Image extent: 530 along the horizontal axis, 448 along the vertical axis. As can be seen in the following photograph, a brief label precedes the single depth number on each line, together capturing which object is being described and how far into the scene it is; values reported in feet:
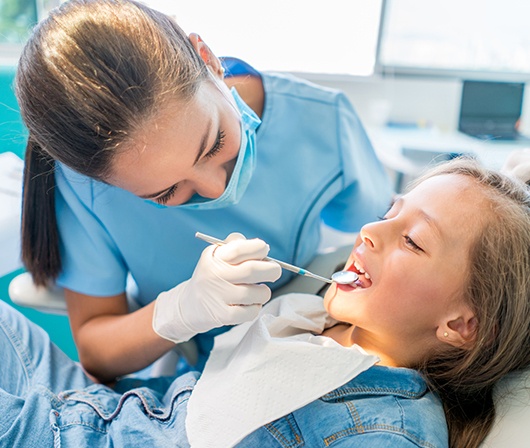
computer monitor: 10.30
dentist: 3.09
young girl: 3.36
